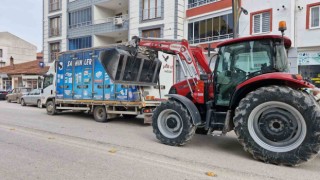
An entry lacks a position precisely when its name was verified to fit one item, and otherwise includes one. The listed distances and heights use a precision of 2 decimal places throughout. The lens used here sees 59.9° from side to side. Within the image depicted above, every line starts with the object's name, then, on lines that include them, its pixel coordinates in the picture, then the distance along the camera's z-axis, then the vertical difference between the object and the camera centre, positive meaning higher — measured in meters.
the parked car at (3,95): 29.77 -1.01
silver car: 20.04 -0.94
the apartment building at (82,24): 28.50 +6.84
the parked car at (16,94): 25.05 -0.76
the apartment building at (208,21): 20.36 +5.11
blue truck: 10.73 -0.24
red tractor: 5.25 -0.28
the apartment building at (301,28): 16.53 +3.67
